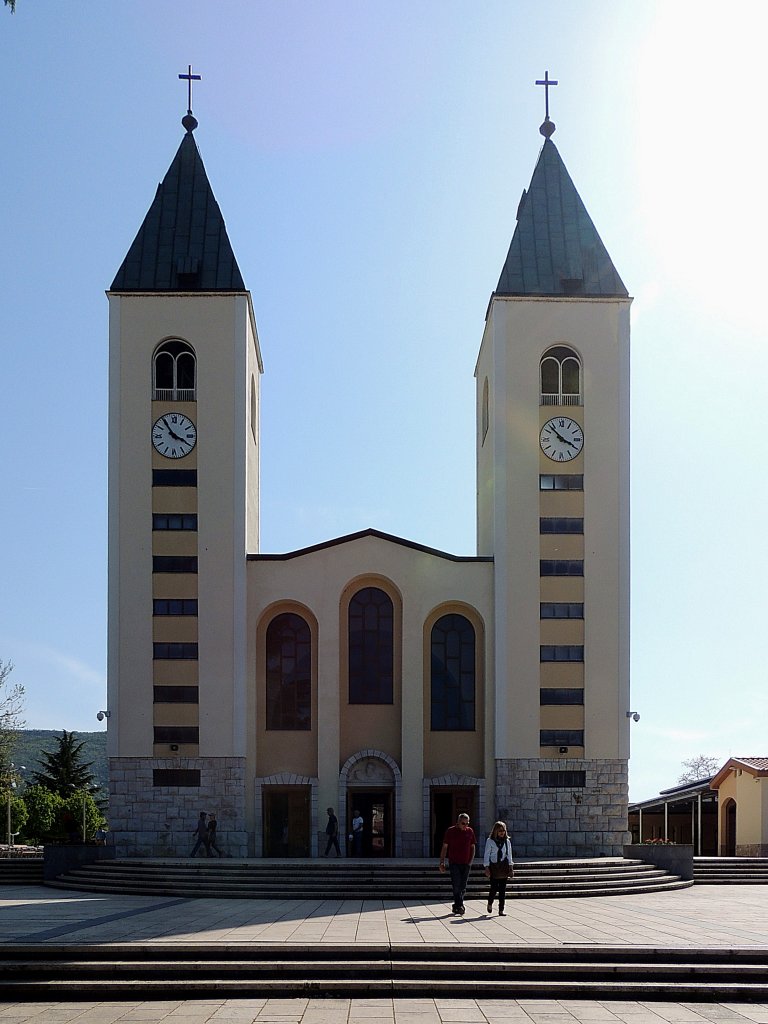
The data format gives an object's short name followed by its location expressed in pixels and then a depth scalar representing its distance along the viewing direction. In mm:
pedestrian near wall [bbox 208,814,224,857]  31156
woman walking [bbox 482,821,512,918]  19344
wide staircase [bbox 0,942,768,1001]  13336
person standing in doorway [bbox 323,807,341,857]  32000
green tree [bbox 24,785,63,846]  60906
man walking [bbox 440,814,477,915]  18828
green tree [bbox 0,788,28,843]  61681
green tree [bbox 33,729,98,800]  71562
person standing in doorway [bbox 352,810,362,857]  32125
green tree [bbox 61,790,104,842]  64375
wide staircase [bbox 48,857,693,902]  24297
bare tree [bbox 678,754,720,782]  98562
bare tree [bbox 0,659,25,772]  50406
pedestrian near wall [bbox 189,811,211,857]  31141
